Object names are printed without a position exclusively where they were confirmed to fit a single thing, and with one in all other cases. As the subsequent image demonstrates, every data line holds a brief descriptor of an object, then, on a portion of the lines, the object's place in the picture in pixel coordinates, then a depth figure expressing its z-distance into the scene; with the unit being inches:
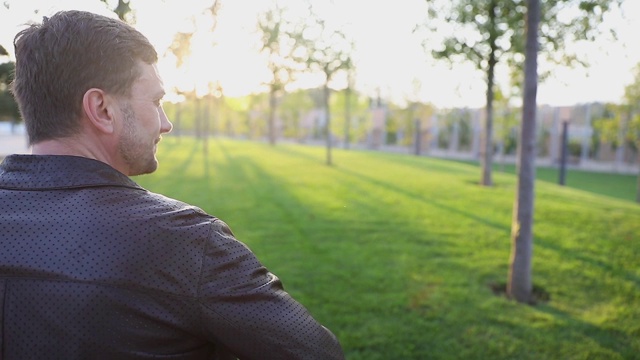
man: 50.2
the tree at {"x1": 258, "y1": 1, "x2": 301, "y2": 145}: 751.3
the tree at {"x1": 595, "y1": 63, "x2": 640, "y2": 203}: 767.7
